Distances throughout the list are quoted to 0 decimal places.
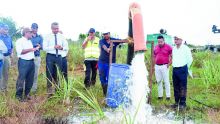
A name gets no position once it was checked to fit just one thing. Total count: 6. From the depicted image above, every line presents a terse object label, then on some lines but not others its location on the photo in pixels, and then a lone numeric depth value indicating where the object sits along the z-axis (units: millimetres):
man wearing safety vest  4607
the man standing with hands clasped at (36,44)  4253
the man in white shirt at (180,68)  3803
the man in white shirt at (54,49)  4061
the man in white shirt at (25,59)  3869
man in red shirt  4264
